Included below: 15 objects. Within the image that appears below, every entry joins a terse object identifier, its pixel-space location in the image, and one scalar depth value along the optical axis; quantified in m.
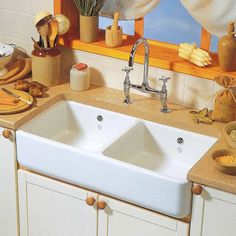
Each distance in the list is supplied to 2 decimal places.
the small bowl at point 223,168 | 2.47
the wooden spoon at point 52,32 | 3.20
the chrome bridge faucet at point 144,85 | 2.96
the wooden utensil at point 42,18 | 3.16
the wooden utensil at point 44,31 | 3.17
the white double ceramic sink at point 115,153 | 2.57
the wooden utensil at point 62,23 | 3.24
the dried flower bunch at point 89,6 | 3.24
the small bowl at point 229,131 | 2.65
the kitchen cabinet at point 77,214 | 2.68
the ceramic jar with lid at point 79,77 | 3.23
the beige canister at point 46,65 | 3.23
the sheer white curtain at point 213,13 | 2.97
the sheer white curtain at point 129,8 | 3.22
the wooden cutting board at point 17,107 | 2.99
